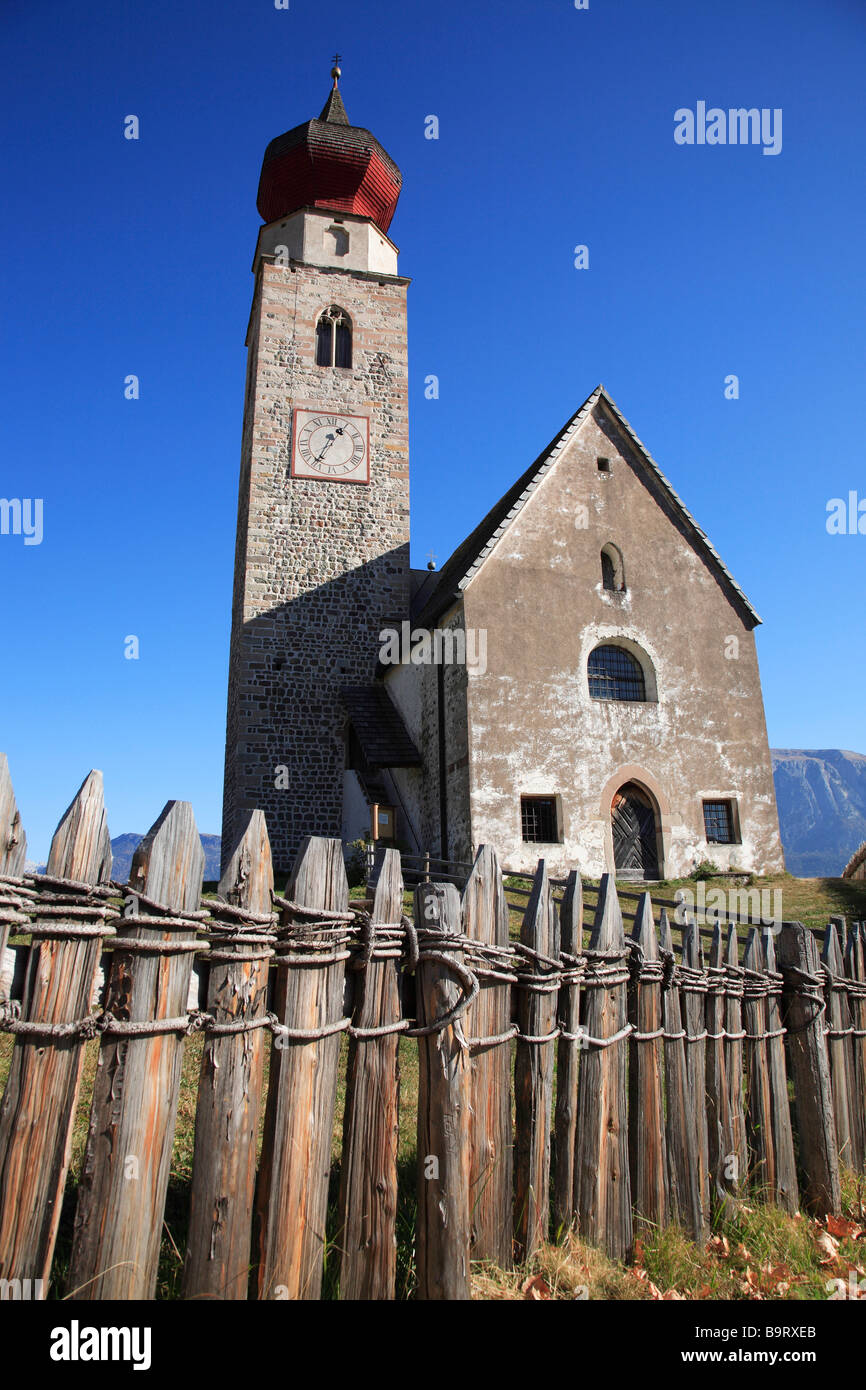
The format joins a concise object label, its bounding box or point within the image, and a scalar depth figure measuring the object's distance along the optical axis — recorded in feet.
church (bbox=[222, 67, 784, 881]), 55.21
